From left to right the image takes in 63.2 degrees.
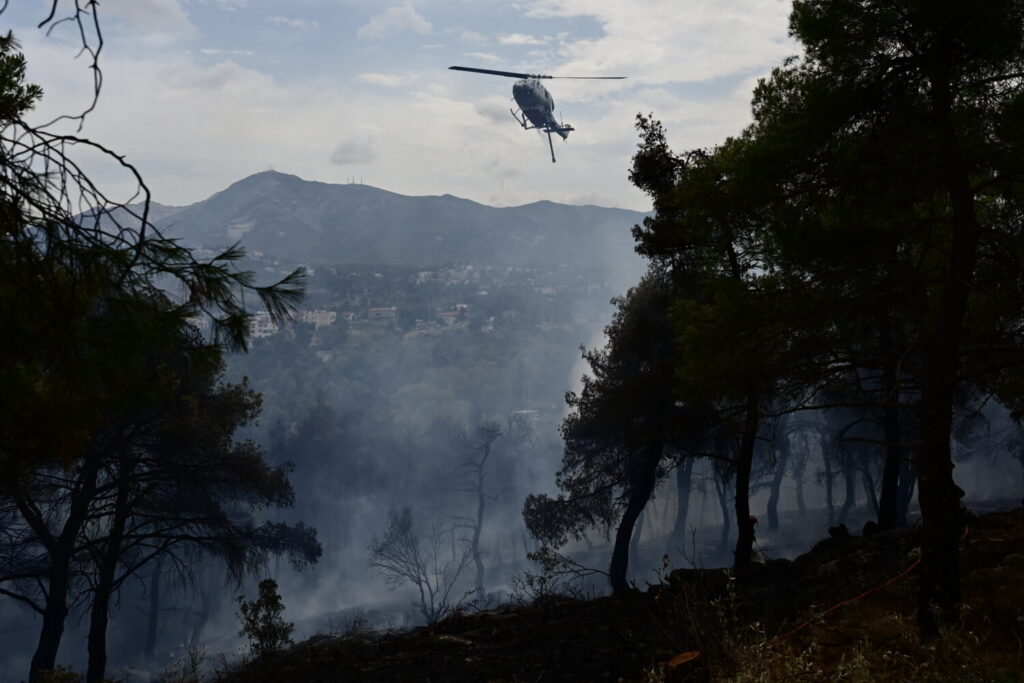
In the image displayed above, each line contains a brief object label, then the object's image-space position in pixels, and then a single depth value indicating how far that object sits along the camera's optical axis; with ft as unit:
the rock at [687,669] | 19.06
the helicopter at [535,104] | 217.77
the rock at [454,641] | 30.11
